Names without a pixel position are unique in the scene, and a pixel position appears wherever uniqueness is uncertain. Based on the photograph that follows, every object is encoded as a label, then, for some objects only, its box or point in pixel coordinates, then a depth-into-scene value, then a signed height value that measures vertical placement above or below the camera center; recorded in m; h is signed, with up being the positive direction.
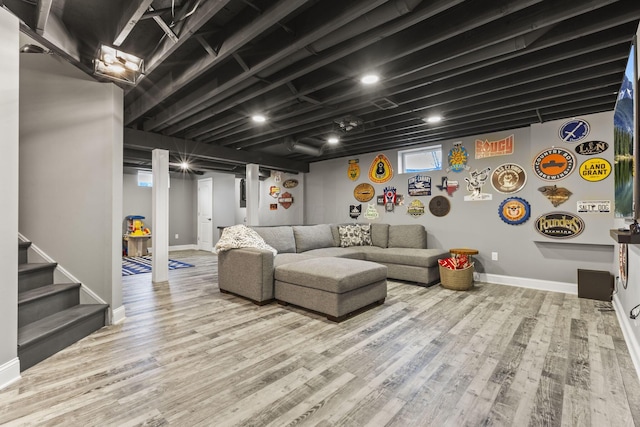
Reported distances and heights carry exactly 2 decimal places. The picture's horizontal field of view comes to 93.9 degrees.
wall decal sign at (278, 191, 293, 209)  7.50 +0.41
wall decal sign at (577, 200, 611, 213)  3.76 +0.10
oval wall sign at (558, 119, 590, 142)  3.86 +1.10
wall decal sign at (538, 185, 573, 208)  4.03 +0.28
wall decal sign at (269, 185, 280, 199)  7.65 +0.64
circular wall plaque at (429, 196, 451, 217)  5.09 +0.16
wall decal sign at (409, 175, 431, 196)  5.29 +0.53
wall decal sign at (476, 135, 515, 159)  4.48 +1.04
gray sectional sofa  3.07 -0.62
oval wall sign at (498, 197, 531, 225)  4.37 +0.07
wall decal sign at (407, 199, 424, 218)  5.39 +0.13
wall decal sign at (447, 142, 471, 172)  4.88 +0.94
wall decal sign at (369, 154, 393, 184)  5.81 +0.90
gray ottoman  2.96 -0.74
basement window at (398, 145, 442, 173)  5.24 +1.03
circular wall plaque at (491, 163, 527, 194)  4.39 +0.55
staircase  2.11 -0.82
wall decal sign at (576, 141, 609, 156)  3.76 +0.85
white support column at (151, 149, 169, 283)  4.76 +0.14
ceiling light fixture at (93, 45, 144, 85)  2.33 +1.22
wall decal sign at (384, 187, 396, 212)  5.73 +0.33
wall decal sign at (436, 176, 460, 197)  4.99 +0.49
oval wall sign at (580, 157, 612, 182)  3.76 +0.58
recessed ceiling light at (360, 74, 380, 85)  2.70 +1.26
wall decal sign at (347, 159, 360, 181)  6.30 +0.97
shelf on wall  1.84 -0.15
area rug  5.51 -0.99
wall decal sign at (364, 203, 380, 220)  6.01 +0.07
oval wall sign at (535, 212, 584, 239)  3.96 -0.15
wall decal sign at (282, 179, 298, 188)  7.42 +0.82
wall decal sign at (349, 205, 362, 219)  6.29 +0.10
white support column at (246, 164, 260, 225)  6.22 +0.48
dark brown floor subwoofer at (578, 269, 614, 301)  3.60 -0.86
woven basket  4.16 -0.89
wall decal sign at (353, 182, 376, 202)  6.07 +0.49
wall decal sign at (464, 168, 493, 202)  4.70 +0.49
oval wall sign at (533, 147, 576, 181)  3.99 +0.70
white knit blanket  3.78 -0.30
